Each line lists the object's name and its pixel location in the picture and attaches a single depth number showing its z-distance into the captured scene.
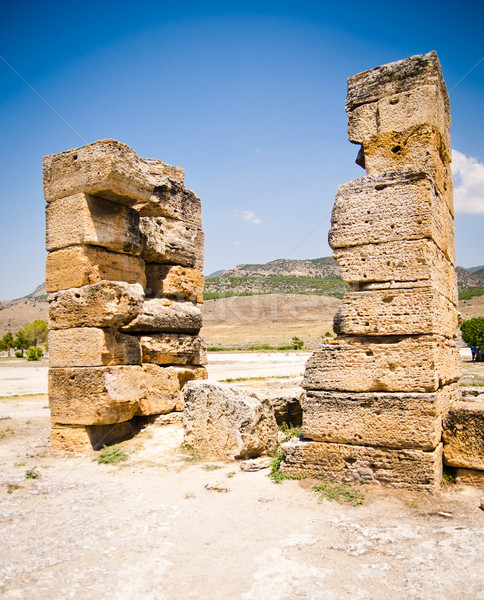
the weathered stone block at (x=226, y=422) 6.50
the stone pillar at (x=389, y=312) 5.25
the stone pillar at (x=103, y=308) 7.36
